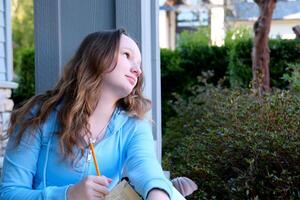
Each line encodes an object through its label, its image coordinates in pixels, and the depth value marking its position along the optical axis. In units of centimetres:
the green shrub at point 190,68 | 878
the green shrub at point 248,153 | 308
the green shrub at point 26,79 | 991
